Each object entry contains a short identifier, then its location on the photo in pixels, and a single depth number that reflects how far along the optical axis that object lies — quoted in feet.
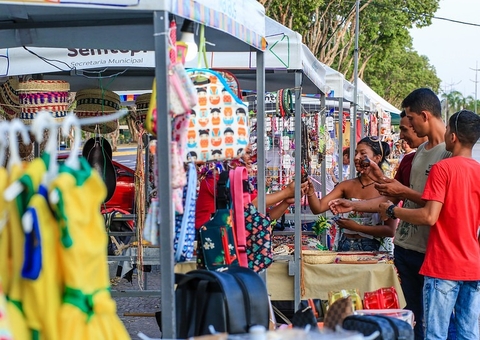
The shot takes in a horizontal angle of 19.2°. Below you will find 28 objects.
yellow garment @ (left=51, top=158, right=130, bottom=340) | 13.77
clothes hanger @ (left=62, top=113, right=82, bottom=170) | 14.02
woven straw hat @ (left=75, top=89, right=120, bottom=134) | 42.88
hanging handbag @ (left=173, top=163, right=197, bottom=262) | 20.62
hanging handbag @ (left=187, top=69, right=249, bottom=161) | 20.72
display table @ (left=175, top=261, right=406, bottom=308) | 35.18
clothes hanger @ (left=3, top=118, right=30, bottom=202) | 13.37
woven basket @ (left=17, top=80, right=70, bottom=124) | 32.95
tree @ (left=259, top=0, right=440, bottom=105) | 139.12
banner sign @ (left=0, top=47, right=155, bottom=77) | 37.98
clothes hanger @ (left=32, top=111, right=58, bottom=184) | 13.68
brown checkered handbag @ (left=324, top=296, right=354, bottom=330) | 21.37
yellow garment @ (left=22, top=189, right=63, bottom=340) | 13.75
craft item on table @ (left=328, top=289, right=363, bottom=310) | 27.99
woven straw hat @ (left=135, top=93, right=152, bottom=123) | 41.84
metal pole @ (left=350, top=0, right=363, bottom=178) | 70.91
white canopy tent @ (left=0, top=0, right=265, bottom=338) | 17.90
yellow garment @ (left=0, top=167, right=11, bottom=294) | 13.65
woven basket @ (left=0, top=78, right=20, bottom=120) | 39.44
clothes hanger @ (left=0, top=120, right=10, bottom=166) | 13.73
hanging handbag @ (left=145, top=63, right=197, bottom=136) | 18.37
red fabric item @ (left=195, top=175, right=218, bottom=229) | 27.67
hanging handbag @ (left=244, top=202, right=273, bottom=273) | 25.87
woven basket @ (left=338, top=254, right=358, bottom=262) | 36.33
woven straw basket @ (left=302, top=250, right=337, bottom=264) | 36.81
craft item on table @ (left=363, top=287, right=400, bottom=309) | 29.72
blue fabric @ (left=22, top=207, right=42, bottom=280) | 13.55
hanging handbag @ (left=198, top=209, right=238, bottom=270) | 23.97
